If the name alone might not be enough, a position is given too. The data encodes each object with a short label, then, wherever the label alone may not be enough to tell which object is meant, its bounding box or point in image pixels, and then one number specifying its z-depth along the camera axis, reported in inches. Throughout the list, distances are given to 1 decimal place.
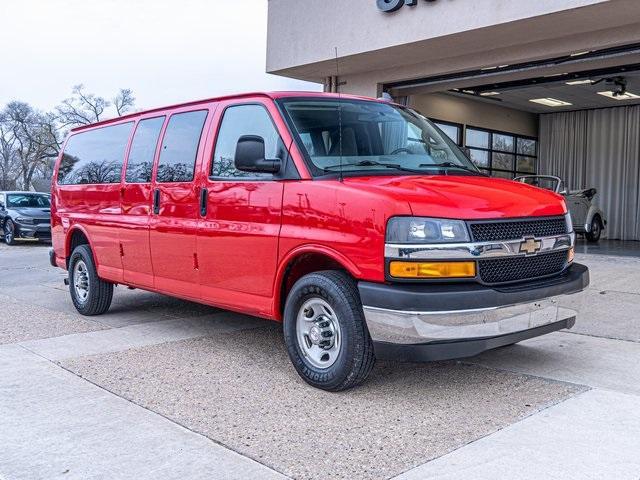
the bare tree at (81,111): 2322.8
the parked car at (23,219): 745.6
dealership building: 455.8
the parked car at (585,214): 700.7
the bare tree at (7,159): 2519.7
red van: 154.9
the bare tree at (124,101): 2395.4
